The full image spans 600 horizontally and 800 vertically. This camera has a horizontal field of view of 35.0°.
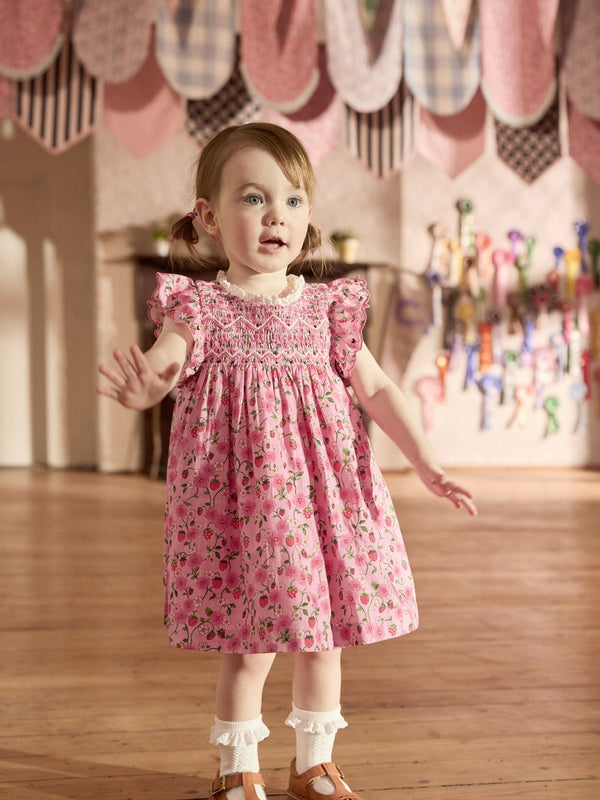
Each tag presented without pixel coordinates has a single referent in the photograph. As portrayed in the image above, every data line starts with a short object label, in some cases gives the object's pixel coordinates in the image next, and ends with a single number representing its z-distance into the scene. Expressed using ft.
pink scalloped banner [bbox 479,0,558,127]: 9.25
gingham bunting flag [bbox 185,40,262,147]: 9.96
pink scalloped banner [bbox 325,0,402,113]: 9.21
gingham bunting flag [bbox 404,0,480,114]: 9.24
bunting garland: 8.91
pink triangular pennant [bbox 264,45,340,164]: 9.97
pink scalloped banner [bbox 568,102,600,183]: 9.84
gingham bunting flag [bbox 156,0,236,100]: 8.90
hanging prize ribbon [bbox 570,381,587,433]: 22.30
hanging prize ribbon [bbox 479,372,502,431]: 21.88
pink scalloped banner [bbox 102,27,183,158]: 9.64
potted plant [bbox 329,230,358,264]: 20.45
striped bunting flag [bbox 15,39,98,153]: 9.31
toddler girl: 4.29
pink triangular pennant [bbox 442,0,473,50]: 9.24
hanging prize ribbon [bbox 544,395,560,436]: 22.21
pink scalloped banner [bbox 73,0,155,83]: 8.87
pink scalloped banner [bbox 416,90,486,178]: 10.02
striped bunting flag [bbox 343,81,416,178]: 9.91
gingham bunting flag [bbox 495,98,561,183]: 10.00
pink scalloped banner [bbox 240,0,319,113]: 9.15
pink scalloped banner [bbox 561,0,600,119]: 9.18
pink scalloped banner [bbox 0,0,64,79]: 8.79
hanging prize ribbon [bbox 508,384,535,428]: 22.04
